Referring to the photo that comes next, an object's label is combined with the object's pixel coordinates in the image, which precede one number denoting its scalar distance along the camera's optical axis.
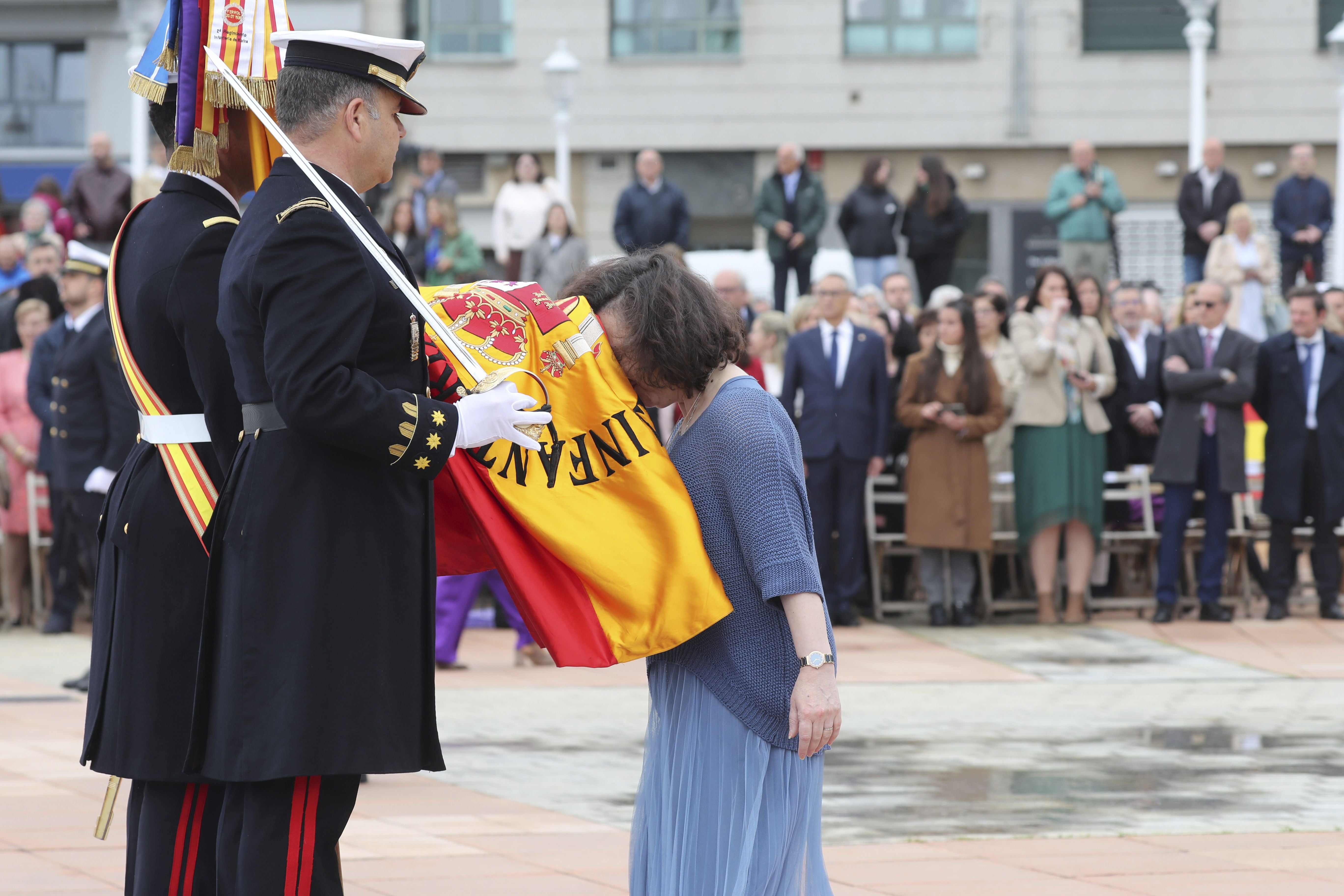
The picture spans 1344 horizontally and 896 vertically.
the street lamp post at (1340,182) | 18.14
